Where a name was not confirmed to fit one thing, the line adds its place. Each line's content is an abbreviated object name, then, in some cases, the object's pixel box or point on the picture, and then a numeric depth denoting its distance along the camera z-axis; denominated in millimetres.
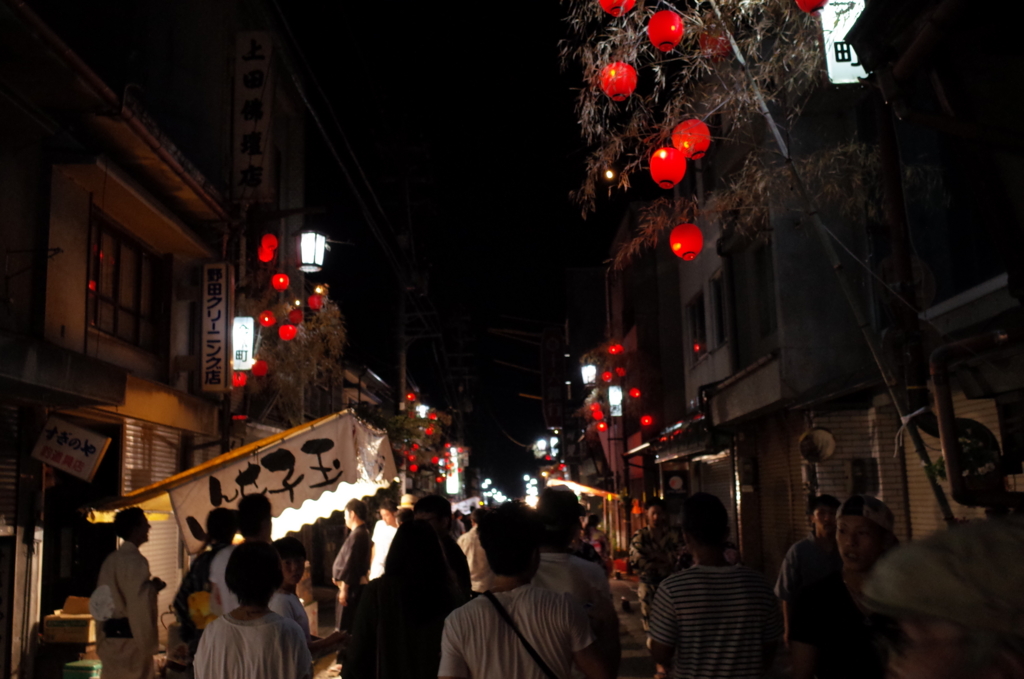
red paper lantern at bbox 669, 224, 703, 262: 11594
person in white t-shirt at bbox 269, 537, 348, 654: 5875
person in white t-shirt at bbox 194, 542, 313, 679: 4473
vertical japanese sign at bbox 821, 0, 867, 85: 9922
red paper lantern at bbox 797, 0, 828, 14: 7185
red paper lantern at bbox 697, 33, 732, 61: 9172
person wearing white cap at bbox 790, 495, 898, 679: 3811
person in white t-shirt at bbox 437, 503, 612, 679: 3762
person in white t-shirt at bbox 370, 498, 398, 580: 12008
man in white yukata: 7297
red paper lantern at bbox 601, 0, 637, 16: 8109
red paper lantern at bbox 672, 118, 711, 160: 9297
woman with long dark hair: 5086
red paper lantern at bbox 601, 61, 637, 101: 8953
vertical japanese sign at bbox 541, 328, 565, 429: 43625
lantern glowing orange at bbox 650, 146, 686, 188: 9344
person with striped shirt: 4336
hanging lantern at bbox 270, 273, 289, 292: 17922
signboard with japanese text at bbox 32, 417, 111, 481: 10984
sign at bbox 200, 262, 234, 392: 15609
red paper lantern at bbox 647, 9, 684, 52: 8398
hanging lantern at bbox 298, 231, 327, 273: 19250
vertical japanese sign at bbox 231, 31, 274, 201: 17250
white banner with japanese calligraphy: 8391
